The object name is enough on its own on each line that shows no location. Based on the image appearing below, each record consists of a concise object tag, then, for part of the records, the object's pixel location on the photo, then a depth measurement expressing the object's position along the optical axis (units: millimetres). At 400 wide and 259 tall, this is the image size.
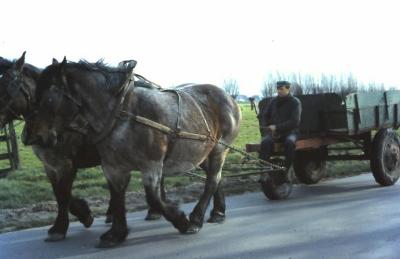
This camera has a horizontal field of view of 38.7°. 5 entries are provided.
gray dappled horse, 5500
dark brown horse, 5574
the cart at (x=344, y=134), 9273
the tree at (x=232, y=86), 49847
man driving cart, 8473
